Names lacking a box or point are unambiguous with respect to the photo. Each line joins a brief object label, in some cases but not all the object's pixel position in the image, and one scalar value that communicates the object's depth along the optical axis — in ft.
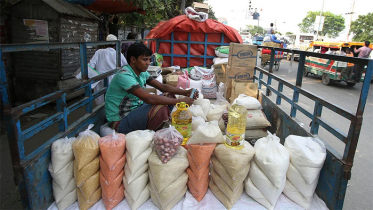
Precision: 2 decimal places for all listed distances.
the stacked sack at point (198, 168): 6.62
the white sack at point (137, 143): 6.40
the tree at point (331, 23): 179.42
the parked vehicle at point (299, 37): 87.85
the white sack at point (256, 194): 6.59
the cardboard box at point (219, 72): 17.74
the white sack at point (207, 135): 6.66
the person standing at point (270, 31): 45.27
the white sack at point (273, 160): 6.30
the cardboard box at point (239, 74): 14.43
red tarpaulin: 19.65
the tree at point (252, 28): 293.76
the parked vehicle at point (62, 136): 5.10
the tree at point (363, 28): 98.51
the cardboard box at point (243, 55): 14.21
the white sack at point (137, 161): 6.43
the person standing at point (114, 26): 27.98
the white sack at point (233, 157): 6.42
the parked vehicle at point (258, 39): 64.95
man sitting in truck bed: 8.39
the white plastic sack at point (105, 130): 8.68
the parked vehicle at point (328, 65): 30.44
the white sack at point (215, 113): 10.92
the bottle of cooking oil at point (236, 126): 6.75
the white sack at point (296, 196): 6.57
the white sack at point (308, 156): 6.24
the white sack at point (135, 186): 6.51
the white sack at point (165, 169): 6.38
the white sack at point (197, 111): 10.36
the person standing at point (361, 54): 29.81
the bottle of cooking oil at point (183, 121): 8.30
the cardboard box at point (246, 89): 12.91
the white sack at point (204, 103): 11.21
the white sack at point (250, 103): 10.51
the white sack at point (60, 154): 6.10
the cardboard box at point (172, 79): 15.74
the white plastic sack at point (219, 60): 18.74
